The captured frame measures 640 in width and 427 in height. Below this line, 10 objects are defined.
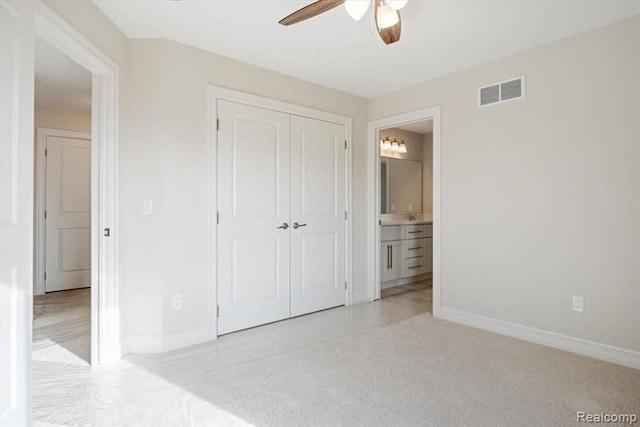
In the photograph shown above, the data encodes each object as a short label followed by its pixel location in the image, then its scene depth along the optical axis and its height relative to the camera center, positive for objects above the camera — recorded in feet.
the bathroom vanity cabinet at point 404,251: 15.83 -1.67
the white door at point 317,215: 11.85 -0.01
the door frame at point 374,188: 12.93 +1.02
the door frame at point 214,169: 9.82 +1.21
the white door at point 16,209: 4.66 +0.07
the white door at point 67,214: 15.35 +0.02
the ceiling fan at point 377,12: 5.65 +3.29
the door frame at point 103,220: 8.16 -0.13
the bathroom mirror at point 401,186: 18.15 +1.49
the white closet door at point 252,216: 10.17 -0.04
